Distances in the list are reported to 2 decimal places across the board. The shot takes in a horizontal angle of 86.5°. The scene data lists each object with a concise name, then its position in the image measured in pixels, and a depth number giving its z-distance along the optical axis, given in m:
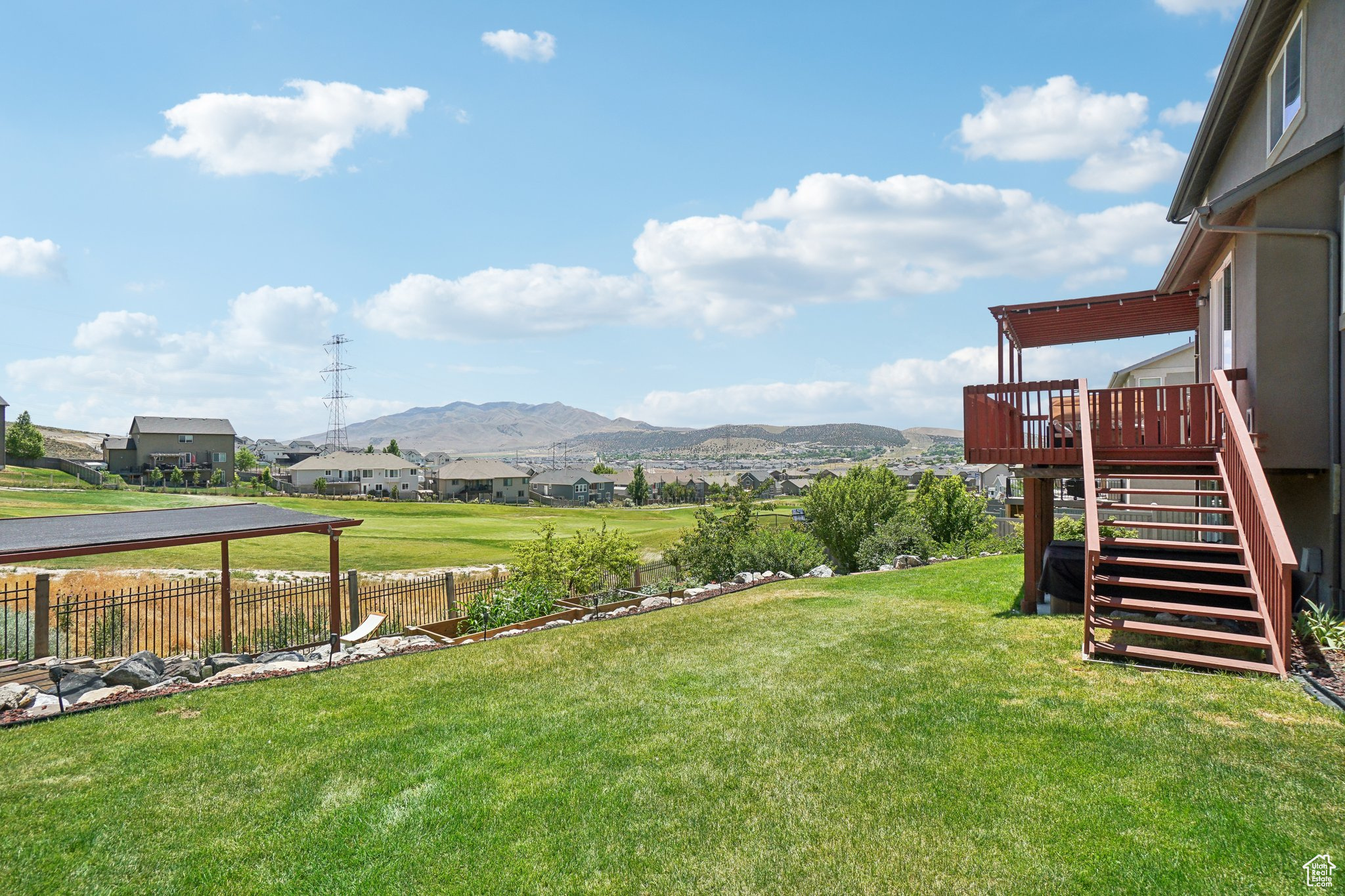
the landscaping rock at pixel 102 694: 7.86
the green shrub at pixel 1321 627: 7.04
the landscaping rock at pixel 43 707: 7.30
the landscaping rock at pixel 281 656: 10.53
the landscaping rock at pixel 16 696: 7.68
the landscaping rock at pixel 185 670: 8.89
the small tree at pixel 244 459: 89.39
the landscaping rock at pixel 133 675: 8.51
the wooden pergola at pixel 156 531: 9.56
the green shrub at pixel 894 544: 19.67
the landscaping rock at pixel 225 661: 9.65
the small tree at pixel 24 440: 65.06
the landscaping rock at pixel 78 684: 8.12
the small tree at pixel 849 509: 21.86
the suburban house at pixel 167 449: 74.69
